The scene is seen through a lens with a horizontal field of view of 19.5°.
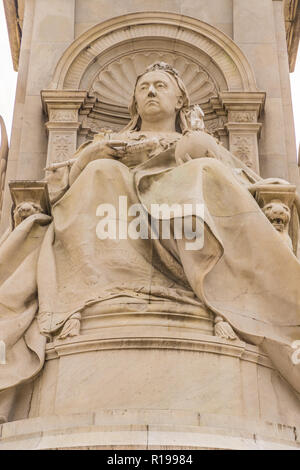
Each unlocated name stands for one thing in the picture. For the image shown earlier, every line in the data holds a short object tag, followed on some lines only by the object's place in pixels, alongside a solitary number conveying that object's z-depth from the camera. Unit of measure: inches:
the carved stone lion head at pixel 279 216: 383.6
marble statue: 336.8
